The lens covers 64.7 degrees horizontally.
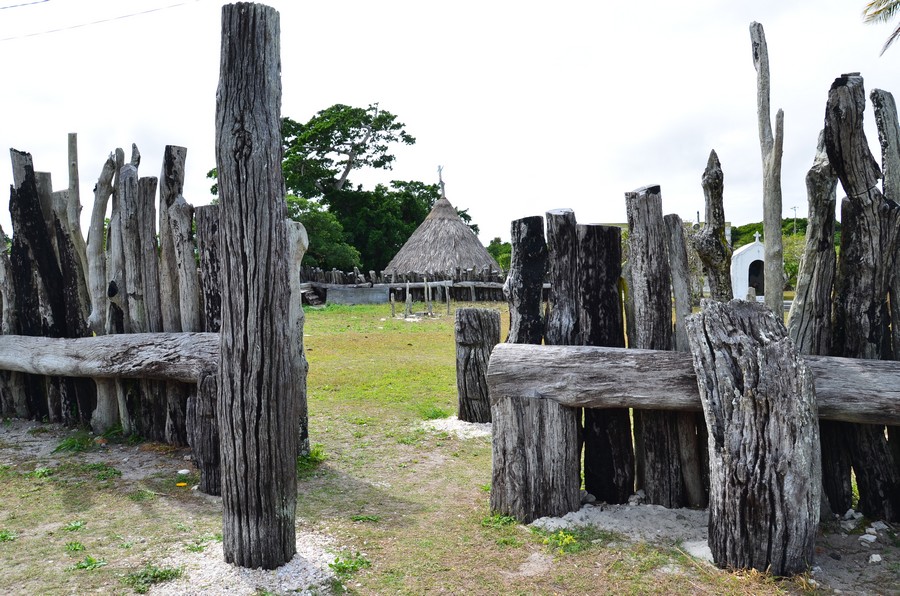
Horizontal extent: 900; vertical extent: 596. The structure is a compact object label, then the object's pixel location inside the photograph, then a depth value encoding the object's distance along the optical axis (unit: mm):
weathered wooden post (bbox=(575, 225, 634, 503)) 4582
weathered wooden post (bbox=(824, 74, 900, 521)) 4109
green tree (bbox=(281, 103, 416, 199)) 36406
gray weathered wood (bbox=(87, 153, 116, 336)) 6902
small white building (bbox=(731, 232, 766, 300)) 26078
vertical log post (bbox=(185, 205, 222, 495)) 5168
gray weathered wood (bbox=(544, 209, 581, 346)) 4656
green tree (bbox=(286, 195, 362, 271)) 29406
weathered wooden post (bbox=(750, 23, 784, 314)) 4344
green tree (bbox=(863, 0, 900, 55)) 18469
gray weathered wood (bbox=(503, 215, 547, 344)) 5035
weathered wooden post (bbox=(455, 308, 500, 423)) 7066
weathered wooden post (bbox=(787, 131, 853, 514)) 4277
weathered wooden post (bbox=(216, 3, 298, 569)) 3549
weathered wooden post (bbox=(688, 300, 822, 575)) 3502
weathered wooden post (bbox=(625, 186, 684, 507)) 4395
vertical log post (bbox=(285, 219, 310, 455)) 5820
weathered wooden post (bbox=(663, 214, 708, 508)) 4320
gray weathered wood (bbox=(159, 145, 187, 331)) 6000
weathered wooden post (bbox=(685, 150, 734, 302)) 4309
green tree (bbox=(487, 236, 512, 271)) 40281
